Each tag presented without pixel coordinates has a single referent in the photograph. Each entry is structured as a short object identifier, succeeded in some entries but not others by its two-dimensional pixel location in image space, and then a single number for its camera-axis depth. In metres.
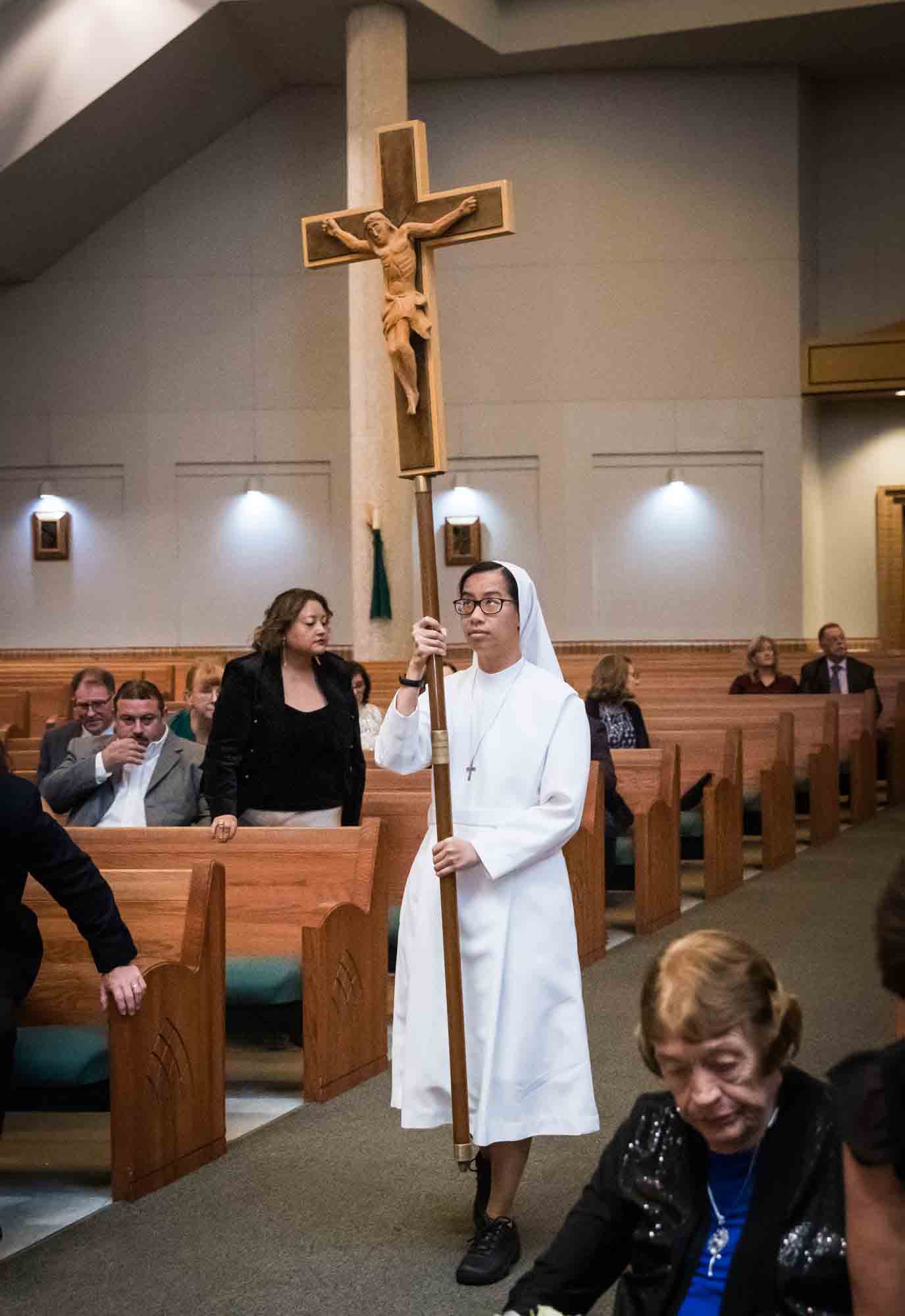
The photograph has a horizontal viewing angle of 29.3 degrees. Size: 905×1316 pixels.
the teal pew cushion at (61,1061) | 4.18
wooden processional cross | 3.94
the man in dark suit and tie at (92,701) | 7.39
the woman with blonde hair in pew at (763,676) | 12.23
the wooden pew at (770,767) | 9.68
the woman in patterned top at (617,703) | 8.87
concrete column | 16.31
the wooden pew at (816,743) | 10.56
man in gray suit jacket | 5.90
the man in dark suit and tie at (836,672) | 12.95
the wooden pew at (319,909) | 5.20
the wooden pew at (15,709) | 12.94
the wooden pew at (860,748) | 11.53
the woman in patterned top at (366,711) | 9.05
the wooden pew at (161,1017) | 4.20
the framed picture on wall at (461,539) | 19.34
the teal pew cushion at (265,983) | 5.16
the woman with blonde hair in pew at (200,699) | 8.05
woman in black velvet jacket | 5.54
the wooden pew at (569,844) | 6.45
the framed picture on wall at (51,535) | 19.86
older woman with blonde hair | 1.91
